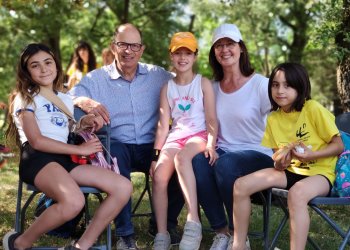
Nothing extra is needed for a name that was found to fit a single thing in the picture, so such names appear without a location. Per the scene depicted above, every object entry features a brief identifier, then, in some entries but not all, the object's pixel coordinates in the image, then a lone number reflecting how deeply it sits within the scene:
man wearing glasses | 4.12
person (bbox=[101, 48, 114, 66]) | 7.06
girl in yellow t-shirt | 3.11
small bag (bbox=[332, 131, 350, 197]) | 3.18
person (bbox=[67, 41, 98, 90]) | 7.16
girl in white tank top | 3.67
